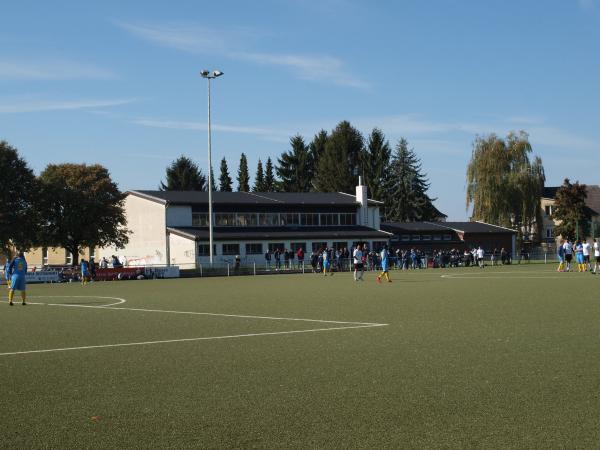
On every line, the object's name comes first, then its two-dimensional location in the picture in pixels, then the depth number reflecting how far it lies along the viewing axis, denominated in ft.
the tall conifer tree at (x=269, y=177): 428.15
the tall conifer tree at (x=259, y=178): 428.56
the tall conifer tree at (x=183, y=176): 392.47
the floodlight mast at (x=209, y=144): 188.55
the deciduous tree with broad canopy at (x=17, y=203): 209.87
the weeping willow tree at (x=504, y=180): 267.59
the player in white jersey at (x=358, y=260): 129.70
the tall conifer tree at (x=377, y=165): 374.02
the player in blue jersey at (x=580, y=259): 154.30
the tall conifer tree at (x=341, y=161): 377.91
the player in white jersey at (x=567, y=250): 155.90
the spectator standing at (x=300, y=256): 211.94
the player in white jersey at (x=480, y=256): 211.41
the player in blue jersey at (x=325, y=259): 172.50
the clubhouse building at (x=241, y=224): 239.67
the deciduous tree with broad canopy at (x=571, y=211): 299.58
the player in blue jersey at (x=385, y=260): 123.54
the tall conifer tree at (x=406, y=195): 364.17
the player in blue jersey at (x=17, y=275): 84.96
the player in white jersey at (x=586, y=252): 155.12
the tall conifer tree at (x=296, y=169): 411.13
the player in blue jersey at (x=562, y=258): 157.89
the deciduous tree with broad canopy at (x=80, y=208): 223.71
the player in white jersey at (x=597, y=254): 142.87
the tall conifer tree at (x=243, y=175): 432.66
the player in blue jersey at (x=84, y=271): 150.61
